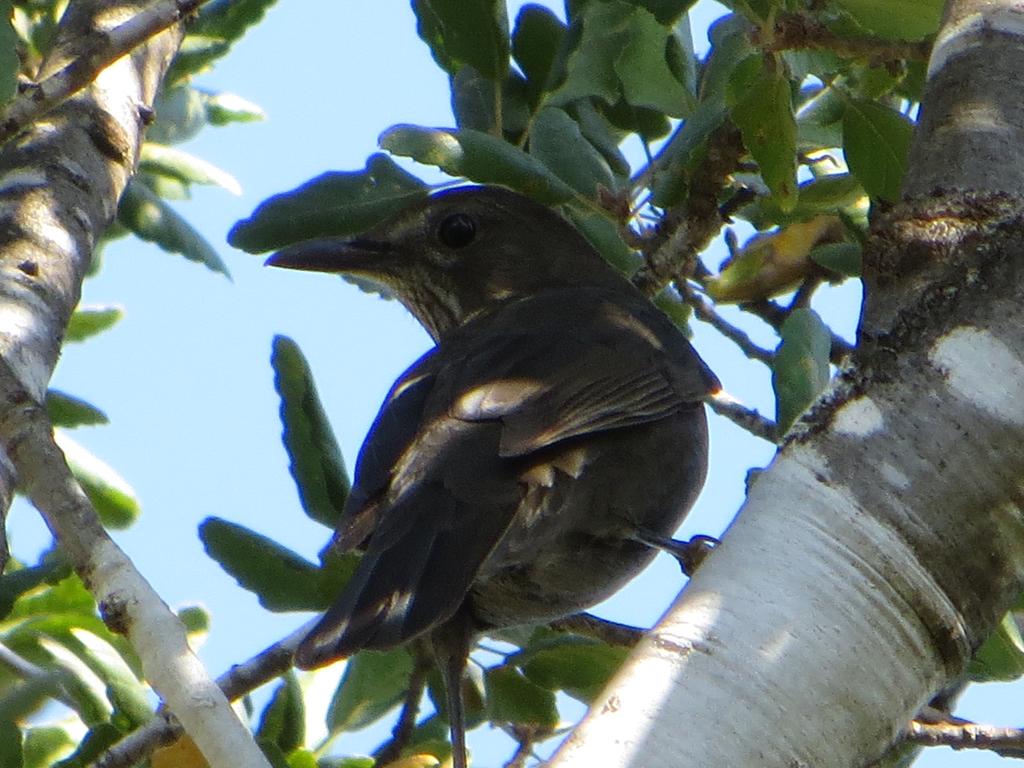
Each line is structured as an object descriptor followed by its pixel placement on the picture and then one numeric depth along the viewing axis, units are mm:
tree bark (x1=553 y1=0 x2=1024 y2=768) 3740
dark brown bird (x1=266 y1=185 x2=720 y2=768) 6637
